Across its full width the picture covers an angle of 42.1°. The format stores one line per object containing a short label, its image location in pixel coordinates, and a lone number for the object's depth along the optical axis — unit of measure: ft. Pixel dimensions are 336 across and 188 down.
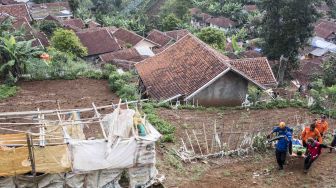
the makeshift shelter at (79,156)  26.89
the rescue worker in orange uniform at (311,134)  32.91
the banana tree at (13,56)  54.90
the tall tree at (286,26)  82.84
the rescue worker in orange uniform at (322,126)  34.78
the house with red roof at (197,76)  57.93
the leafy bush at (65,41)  89.35
